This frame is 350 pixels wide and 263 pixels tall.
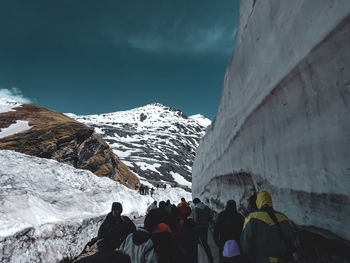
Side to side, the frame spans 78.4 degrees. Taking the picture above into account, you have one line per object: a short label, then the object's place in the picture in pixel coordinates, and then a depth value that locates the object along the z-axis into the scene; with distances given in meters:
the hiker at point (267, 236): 2.78
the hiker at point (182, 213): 4.84
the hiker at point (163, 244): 2.84
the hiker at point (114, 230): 4.36
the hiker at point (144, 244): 2.83
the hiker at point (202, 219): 6.78
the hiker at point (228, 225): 4.41
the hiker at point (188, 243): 4.18
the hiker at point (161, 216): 3.13
